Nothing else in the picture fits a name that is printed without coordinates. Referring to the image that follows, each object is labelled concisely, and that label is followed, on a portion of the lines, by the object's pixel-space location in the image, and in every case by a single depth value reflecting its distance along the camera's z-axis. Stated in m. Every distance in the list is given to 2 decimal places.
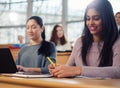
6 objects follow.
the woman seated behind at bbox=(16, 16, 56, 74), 2.40
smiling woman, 1.67
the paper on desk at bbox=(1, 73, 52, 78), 1.21
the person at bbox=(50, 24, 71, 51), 4.82
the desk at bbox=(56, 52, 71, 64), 3.74
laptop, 1.52
